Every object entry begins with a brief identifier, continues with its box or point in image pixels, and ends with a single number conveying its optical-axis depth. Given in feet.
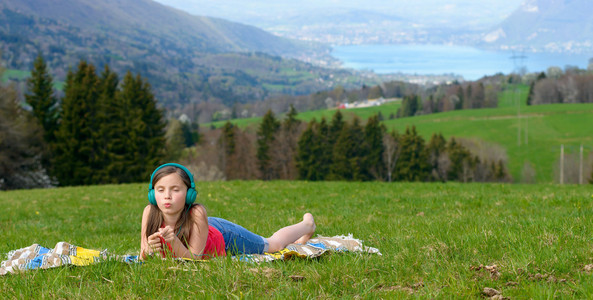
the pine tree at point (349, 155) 271.49
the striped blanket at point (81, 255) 16.67
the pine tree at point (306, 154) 271.69
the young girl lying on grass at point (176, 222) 17.08
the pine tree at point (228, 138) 281.54
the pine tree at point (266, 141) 275.80
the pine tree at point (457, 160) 296.92
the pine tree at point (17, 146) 155.33
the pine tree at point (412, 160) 275.59
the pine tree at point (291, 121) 283.38
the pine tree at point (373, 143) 279.49
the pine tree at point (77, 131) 176.14
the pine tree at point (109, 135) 179.01
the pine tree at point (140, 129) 181.47
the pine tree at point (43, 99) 177.12
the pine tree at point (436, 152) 296.51
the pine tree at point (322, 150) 273.54
